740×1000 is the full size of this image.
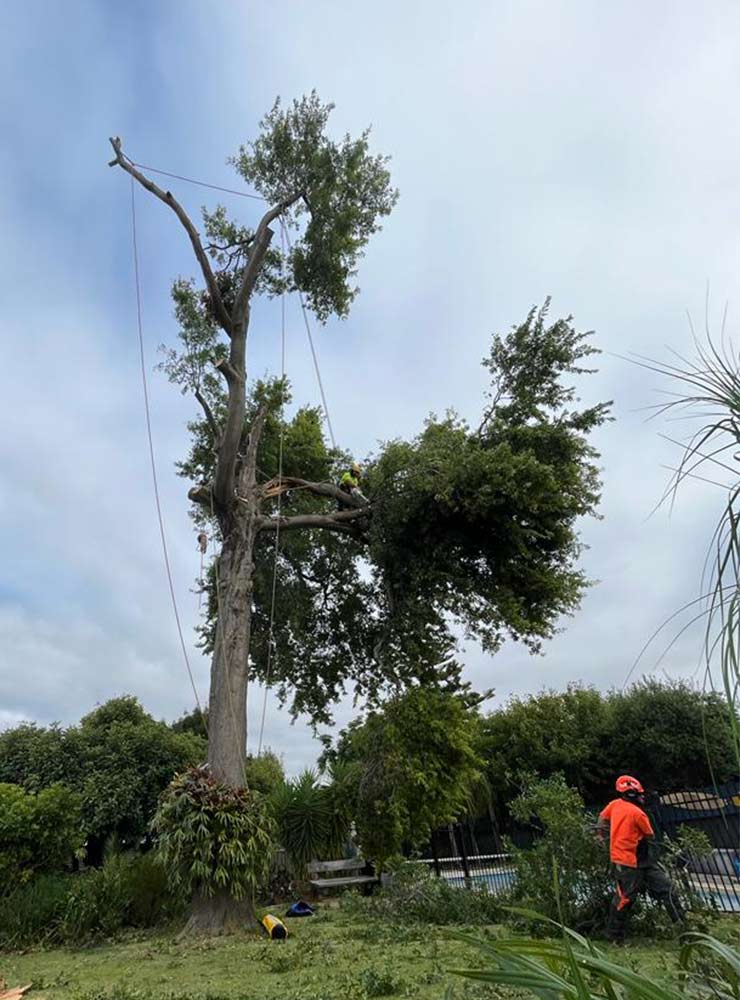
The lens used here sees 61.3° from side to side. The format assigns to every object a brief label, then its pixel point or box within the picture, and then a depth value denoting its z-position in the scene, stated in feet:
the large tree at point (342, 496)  35.50
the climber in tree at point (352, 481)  43.14
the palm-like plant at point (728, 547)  4.24
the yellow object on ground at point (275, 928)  23.40
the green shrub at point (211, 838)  25.44
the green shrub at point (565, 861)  18.72
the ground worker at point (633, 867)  17.06
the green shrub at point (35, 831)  26.84
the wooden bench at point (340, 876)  36.40
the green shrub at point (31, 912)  24.97
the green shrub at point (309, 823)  38.11
